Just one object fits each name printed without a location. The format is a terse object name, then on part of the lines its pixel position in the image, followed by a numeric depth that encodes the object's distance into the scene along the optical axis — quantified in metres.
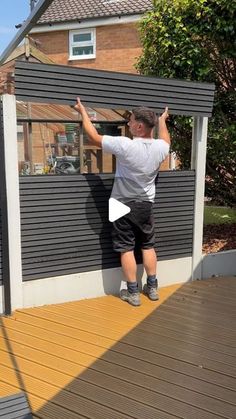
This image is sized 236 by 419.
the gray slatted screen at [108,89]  3.70
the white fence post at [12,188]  3.76
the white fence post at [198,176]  4.81
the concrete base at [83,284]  4.07
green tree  5.45
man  3.98
